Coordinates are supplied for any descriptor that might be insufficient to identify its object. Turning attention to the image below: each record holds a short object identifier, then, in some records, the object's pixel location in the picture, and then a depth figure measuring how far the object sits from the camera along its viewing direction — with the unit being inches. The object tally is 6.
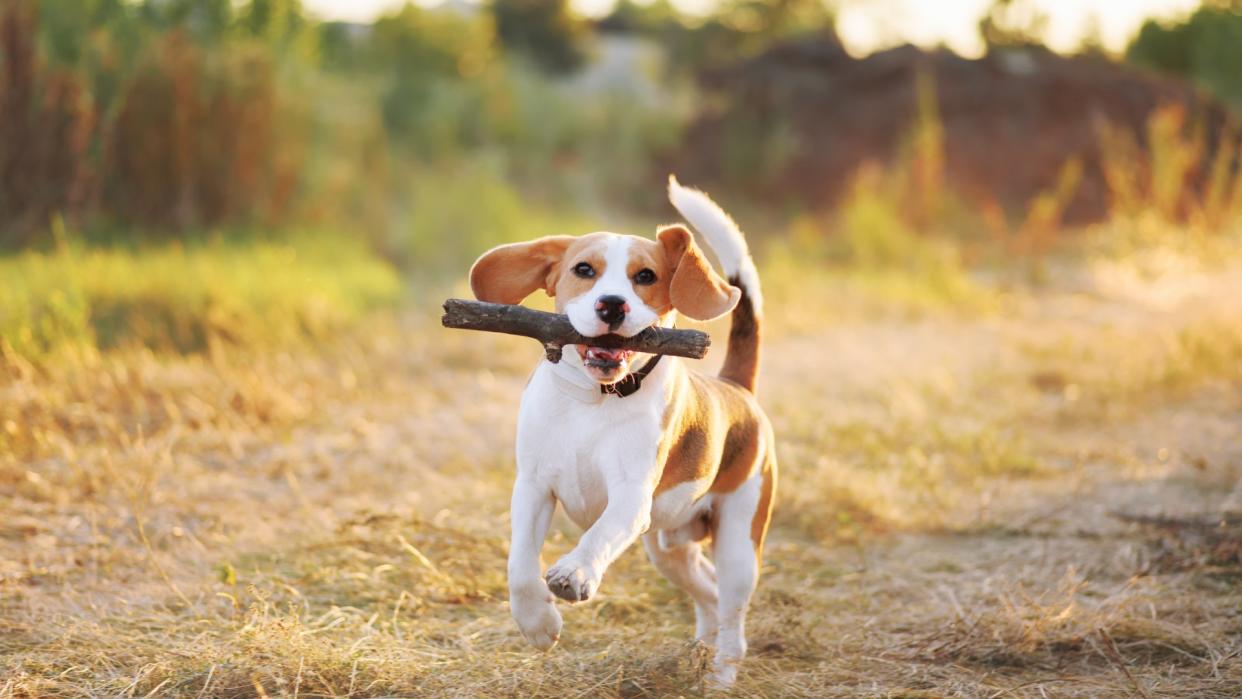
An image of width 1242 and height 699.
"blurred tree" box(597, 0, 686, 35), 1638.8
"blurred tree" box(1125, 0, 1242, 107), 960.9
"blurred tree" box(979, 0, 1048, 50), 851.4
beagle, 127.3
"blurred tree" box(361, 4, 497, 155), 603.8
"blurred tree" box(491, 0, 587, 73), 1331.2
